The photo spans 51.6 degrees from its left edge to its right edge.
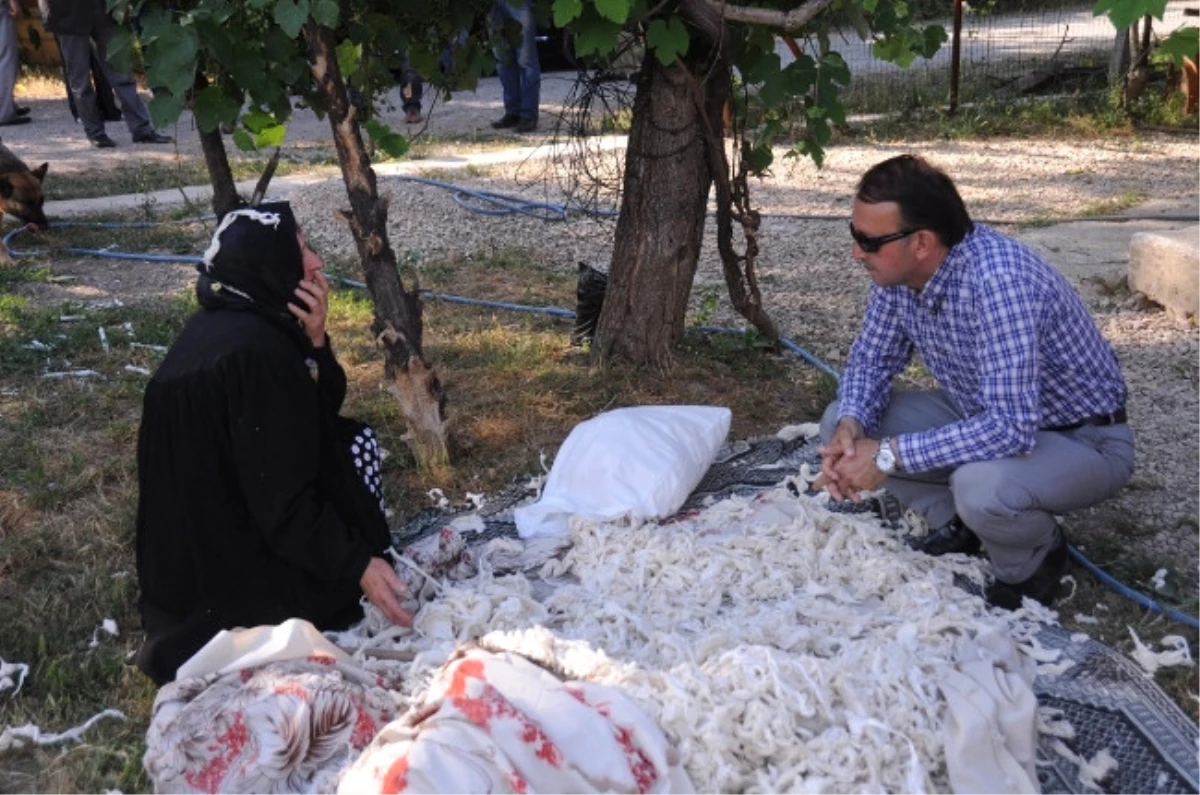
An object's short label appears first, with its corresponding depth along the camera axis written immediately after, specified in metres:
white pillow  3.77
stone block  5.45
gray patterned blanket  2.63
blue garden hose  3.36
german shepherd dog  7.81
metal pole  10.77
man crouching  3.12
